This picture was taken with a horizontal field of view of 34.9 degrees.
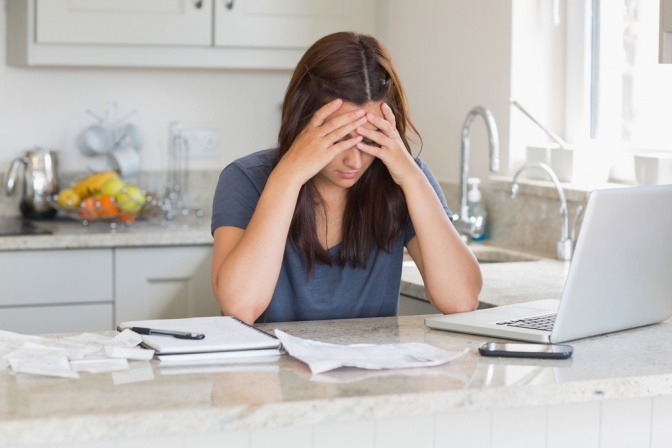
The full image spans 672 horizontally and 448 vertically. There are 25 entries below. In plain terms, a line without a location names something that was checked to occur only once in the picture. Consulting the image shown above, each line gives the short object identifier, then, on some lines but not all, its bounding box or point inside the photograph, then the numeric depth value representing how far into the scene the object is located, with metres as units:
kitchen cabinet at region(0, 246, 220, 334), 3.00
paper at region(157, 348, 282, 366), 1.44
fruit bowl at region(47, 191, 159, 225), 3.24
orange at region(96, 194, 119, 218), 3.24
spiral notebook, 1.47
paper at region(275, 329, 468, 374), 1.40
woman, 1.87
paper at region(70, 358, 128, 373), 1.38
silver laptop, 1.54
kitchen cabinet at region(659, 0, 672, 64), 1.83
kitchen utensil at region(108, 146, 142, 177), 3.61
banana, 3.35
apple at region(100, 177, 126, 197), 3.30
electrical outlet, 3.76
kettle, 3.46
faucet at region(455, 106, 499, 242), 3.01
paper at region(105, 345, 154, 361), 1.44
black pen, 1.53
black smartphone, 1.51
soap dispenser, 3.10
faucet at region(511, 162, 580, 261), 2.78
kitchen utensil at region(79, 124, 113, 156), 3.58
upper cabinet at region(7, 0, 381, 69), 3.29
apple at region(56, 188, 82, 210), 3.32
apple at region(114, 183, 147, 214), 3.26
